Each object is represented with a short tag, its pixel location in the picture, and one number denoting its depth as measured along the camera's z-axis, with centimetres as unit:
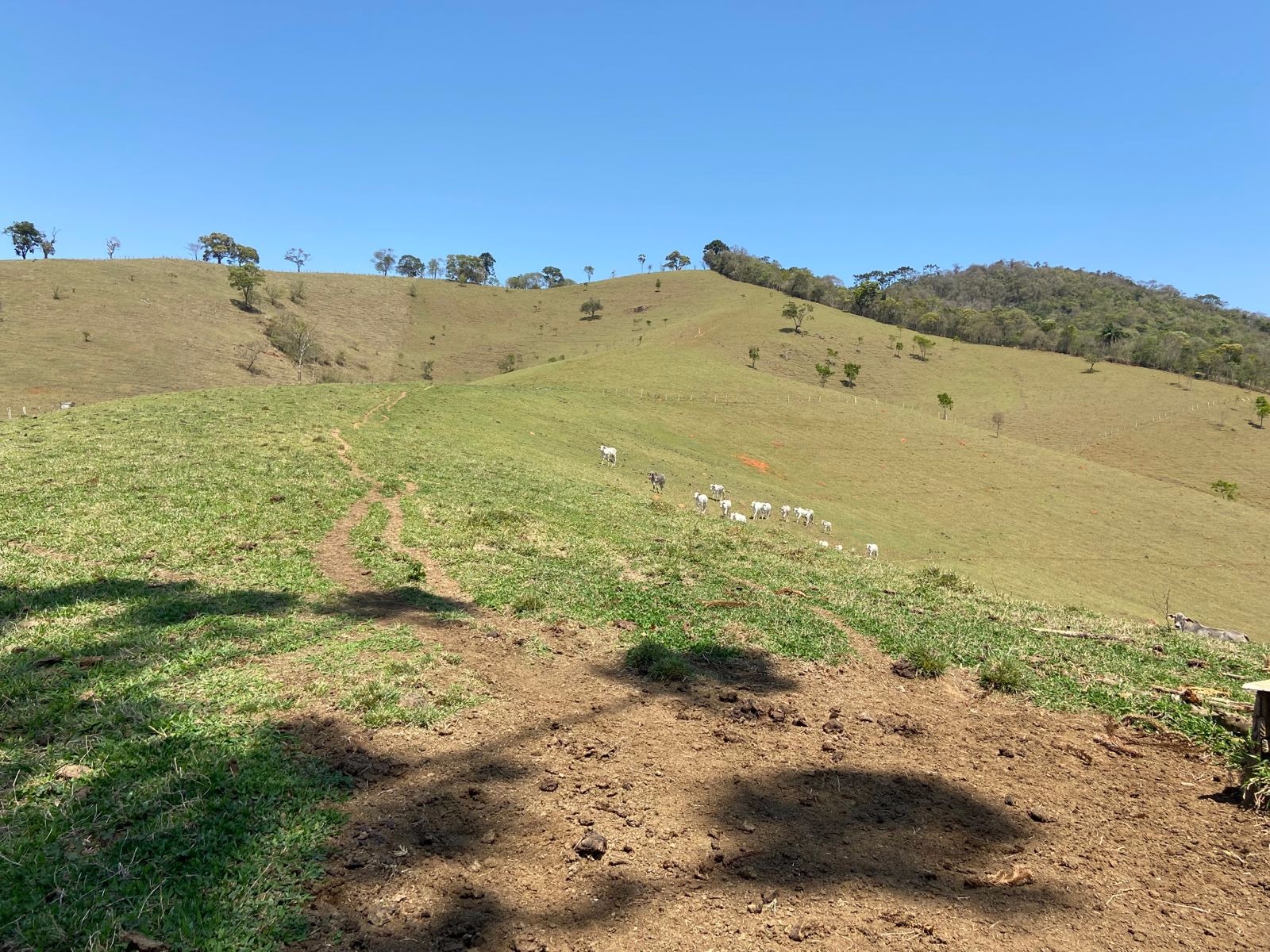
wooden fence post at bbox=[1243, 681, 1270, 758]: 709
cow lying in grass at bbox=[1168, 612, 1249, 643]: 2097
